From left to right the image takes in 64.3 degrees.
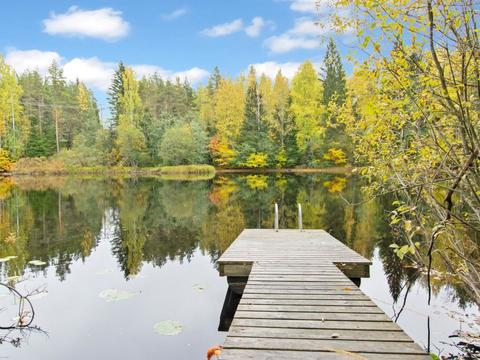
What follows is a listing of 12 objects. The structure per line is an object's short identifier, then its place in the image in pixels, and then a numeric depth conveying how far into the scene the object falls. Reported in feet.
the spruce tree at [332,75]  129.18
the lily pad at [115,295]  20.30
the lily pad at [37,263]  25.71
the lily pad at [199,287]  22.11
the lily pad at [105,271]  25.07
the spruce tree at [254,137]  131.75
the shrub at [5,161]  123.34
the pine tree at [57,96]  152.56
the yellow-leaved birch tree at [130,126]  133.69
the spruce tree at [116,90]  160.35
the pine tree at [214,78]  190.05
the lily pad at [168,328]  16.20
